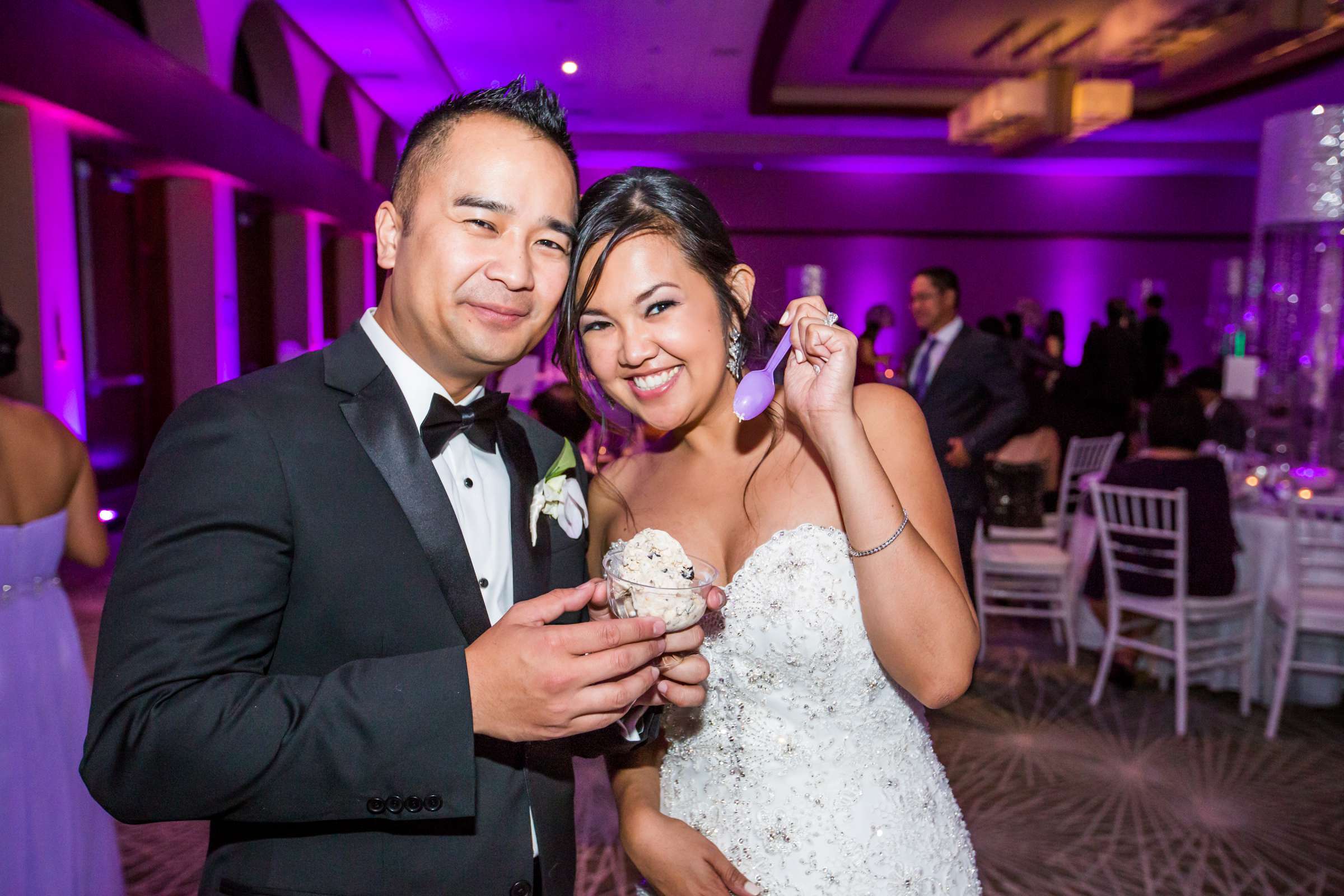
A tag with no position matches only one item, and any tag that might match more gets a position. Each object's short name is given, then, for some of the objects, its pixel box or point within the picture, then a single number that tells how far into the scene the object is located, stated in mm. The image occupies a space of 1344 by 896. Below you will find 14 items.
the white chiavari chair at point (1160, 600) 4277
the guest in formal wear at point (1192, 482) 4363
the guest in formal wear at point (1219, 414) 6227
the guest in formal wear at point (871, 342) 5809
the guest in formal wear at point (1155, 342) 11234
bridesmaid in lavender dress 2451
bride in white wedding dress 1547
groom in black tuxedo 1001
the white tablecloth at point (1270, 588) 4496
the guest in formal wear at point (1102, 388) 7863
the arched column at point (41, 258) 4773
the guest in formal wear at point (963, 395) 4645
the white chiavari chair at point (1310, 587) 4125
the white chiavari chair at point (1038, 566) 5211
